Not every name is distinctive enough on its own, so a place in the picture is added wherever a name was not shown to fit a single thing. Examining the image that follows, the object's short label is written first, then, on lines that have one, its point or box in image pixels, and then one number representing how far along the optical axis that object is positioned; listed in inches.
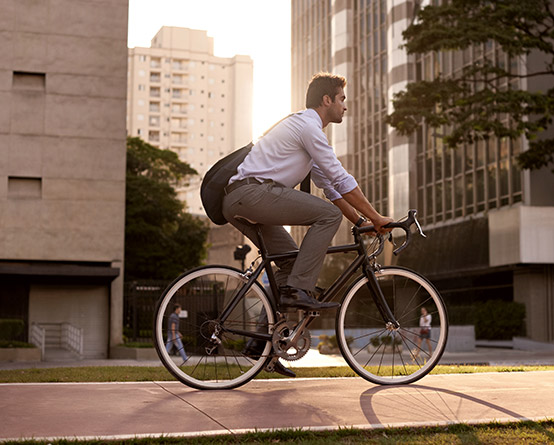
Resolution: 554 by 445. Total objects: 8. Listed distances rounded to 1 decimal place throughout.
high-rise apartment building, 4918.8
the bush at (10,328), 1115.3
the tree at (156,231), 1862.7
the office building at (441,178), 1359.5
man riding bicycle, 188.2
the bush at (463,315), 1439.5
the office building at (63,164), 1253.7
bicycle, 191.8
